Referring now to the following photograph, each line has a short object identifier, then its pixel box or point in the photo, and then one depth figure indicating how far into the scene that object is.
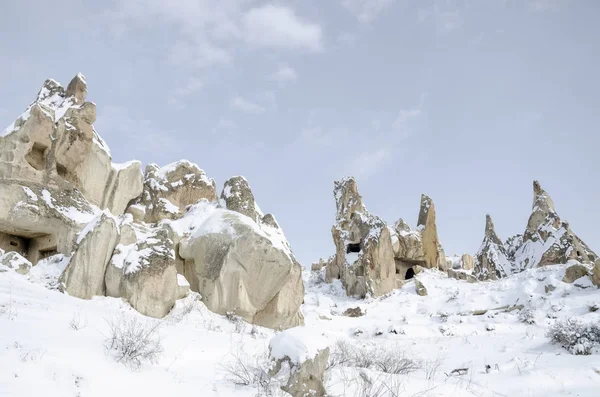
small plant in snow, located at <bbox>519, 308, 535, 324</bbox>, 16.78
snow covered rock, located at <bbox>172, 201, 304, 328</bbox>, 13.60
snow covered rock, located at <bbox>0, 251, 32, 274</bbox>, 10.73
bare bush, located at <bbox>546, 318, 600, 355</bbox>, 10.00
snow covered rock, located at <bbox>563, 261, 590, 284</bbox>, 19.89
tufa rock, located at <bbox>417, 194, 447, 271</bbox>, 37.03
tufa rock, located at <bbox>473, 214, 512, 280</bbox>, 35.12
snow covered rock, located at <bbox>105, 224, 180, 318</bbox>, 11.26
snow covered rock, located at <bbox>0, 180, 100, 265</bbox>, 12.70
